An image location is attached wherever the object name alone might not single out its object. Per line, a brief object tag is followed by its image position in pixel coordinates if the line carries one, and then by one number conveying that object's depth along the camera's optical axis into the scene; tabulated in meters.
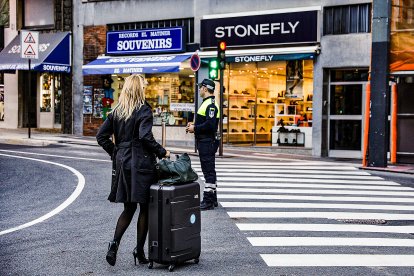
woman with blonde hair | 6.53
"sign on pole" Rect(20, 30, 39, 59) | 23.81
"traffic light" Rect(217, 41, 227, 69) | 20.22
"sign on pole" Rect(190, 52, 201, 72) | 20.94
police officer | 9.77
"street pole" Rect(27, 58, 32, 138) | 30.54
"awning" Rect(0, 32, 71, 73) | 27.73
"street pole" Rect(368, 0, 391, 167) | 17.75
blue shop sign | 25.38
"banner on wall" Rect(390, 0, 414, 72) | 18.09
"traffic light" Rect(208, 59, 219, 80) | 20.22
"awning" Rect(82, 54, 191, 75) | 24.45
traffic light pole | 20.24
